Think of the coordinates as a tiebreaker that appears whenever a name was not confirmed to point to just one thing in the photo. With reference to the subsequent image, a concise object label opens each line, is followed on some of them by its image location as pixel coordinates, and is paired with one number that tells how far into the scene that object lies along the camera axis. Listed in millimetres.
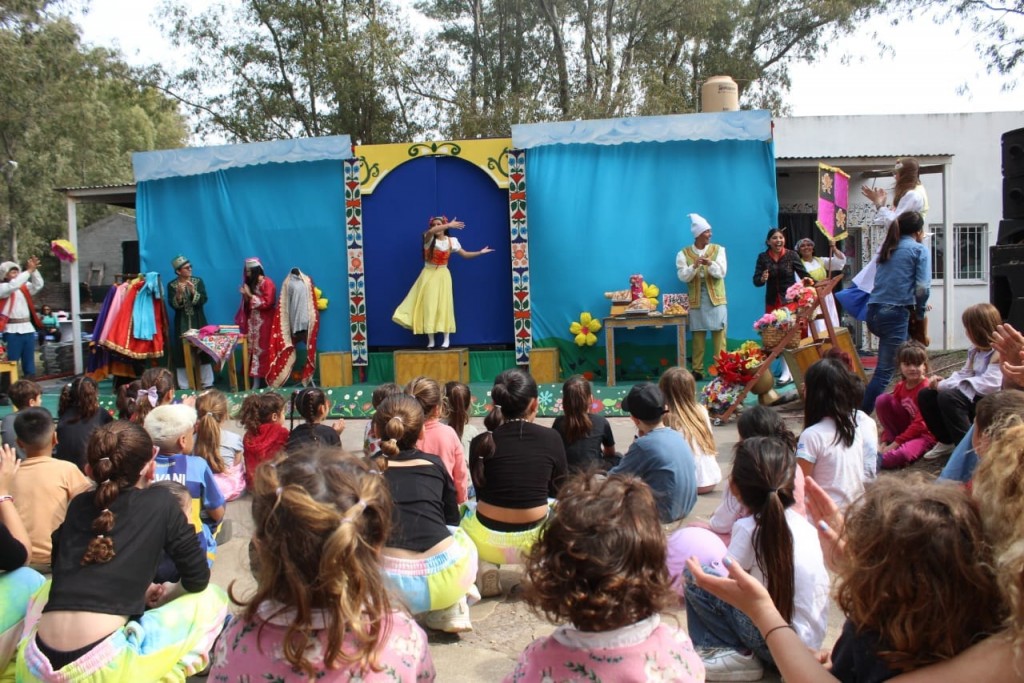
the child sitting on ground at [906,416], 4617
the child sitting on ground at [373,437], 3308
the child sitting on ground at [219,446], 4219
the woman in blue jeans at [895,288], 5488
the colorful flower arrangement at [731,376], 6320
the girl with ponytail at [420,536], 2768
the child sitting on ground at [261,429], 4336
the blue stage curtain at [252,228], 8875
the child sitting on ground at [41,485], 3211
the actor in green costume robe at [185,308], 8867
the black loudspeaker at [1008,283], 5156
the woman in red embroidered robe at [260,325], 8727
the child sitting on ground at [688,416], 4133
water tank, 9203
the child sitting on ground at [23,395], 4289
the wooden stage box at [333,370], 8672
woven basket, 6285
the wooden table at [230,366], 8711
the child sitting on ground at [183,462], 3264
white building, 13469
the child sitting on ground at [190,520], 2652
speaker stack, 5230
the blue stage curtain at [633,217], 8078
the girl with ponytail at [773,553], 2223
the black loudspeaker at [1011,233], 5719
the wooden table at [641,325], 7746
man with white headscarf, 8906
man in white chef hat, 7723
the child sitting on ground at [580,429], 3816
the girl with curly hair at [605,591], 1521
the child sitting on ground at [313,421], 3975
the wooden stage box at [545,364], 8328
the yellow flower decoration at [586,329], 8242
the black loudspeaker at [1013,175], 5723
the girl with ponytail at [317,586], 1571
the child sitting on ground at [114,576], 2217
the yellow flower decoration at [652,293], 8070
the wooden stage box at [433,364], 8281
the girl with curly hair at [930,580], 1435
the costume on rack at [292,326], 8633
